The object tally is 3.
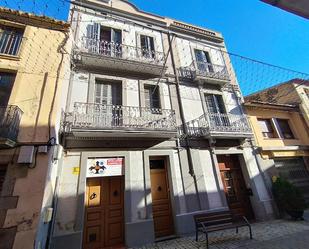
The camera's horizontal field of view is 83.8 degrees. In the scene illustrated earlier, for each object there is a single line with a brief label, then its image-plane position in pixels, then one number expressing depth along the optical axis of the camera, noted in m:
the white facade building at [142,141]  6.13
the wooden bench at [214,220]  5.77
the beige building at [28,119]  4.57
